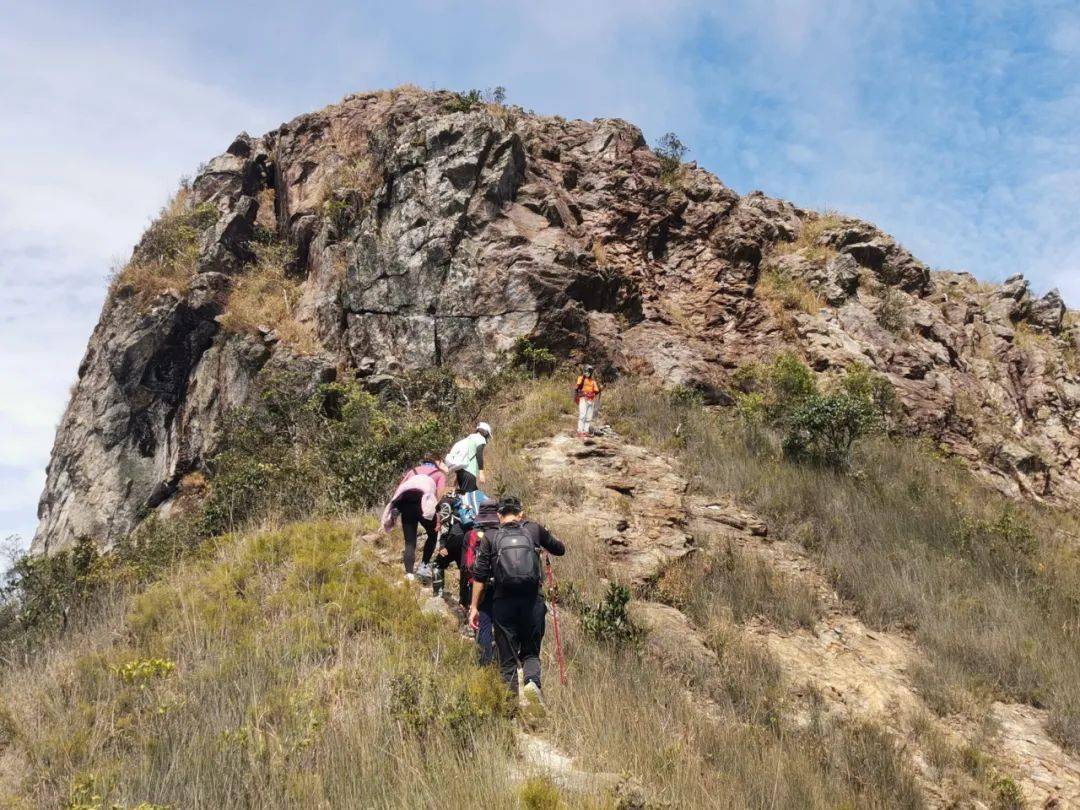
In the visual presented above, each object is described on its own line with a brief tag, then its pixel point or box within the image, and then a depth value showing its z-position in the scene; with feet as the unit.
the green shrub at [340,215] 63.67
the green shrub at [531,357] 51.90
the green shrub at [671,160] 73.81
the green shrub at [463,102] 65.46
